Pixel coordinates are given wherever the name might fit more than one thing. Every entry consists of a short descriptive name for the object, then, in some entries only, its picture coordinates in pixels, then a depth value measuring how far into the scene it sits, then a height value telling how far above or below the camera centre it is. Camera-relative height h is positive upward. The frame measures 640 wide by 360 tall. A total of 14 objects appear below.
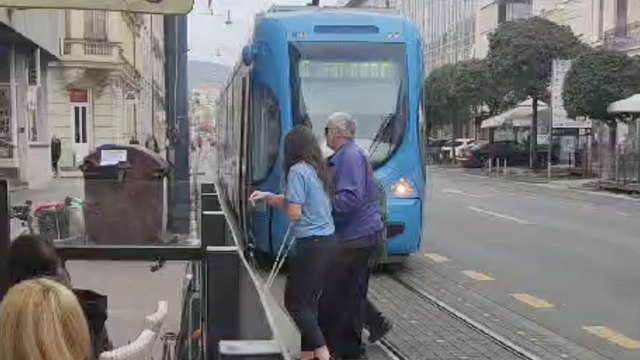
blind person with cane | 5.80 -0.66
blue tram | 10.11 +0.51
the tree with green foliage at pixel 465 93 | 38.94 +2.20
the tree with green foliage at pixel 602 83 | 28.69 +1.77
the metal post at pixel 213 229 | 5.18 -0.58
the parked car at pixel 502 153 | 42.41 -0.90
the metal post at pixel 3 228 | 4.52 -0.50
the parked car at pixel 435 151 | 53.25 -1.00
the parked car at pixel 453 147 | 50.69 -0.75
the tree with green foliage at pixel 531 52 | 34.97 +3.45
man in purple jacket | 6.19 -0.70
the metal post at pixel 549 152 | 34.19 -0.69
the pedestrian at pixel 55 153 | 31.73 -0.70
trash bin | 7.39 -0.64
